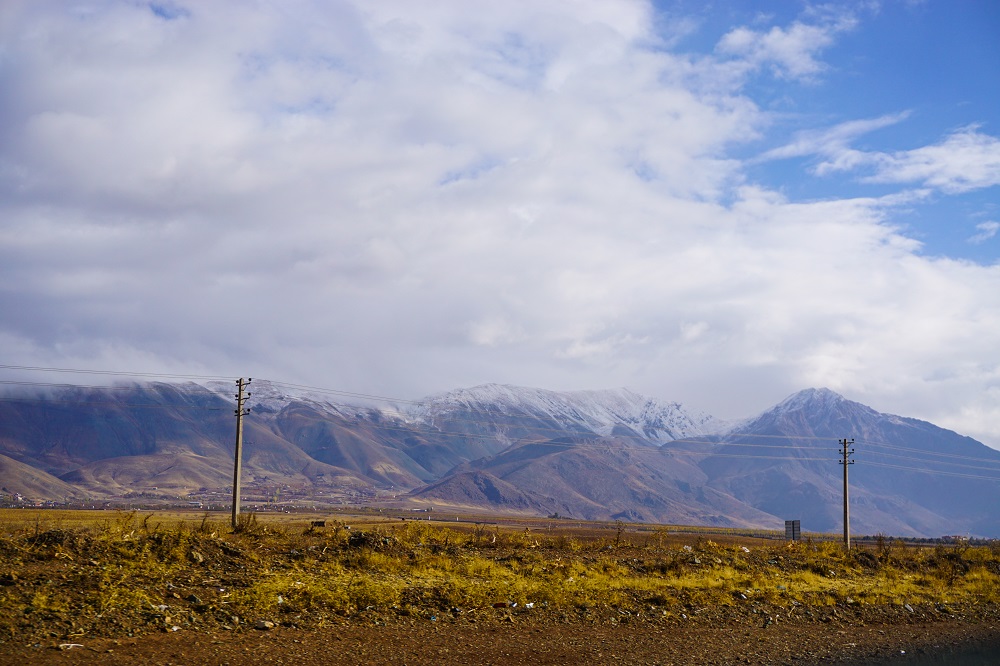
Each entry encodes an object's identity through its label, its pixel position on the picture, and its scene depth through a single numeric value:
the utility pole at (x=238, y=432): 57.31
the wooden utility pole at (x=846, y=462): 71.29
